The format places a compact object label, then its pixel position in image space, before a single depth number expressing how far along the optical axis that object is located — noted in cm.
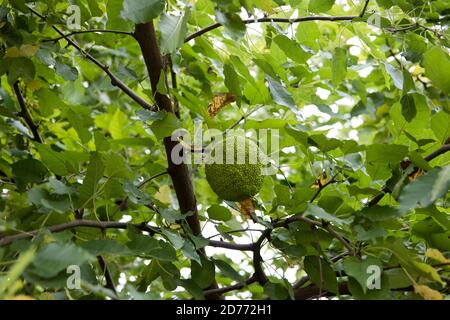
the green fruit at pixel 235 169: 235
